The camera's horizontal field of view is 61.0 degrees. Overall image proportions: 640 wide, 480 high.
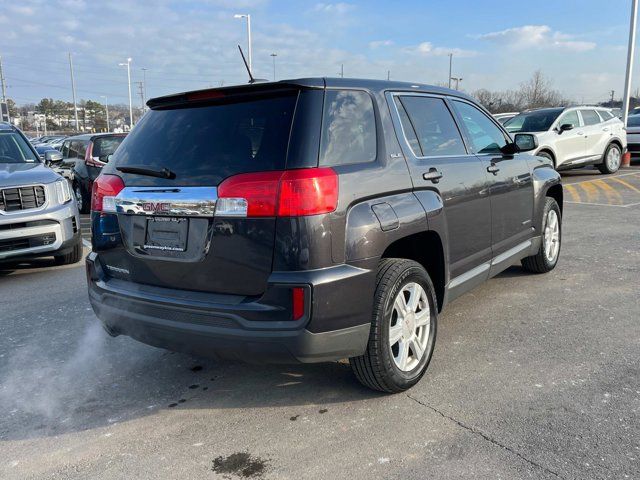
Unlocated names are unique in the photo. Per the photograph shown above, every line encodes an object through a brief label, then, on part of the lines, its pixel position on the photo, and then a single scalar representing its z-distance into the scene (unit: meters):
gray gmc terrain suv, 2.70
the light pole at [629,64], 19.96
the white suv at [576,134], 12.88
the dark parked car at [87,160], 10.90
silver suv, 5.95
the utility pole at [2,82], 53.10
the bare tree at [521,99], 56.28
